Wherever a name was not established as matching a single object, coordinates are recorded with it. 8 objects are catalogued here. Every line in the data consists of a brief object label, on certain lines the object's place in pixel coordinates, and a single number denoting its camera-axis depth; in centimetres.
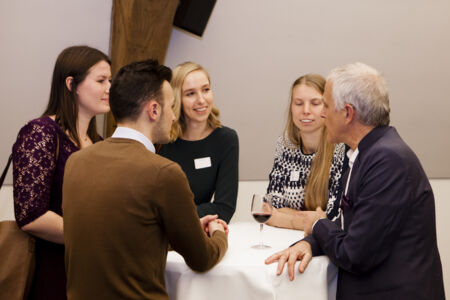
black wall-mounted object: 329
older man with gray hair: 158
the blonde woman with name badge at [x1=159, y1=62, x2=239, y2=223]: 264
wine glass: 197
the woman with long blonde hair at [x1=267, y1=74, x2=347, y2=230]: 253
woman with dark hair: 191
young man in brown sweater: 145
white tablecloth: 171
